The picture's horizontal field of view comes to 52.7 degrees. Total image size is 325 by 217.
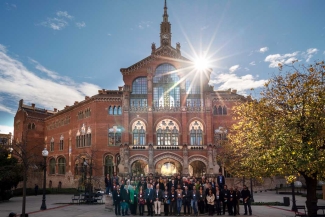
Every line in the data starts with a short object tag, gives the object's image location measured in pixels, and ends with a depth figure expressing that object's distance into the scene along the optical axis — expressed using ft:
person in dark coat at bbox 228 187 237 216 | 67.51
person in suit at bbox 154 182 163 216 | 67.00
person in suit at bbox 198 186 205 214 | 67.82
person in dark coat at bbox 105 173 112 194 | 82.88
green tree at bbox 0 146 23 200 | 102.19
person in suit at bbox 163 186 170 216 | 67.21
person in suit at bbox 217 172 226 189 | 75.92
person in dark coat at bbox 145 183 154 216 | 66.54
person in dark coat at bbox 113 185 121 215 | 68.33
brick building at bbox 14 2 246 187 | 150.41
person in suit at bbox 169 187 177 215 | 67.15
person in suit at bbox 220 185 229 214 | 67.97
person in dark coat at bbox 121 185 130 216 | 67.72
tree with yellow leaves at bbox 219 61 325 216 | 53.83
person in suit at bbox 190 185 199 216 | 66.74
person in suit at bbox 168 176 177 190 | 69.29
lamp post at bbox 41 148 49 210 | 81.08
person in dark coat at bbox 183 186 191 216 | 67.31
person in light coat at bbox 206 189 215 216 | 66.43
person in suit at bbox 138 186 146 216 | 67.46
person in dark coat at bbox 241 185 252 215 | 68.39
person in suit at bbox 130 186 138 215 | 69.05
